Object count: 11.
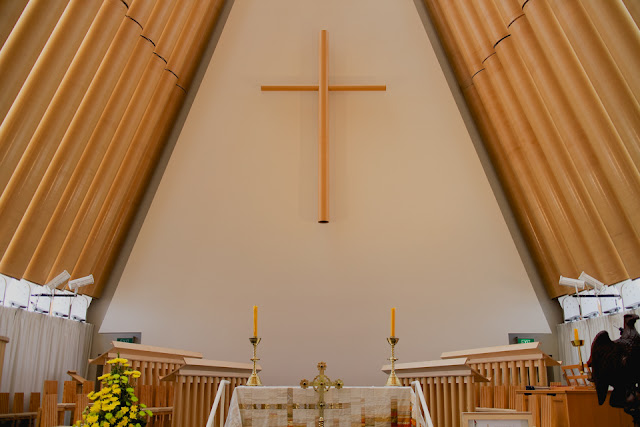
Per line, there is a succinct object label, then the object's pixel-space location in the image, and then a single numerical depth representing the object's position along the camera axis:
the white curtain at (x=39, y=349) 7.33
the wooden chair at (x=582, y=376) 4.95
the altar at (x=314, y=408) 4.16
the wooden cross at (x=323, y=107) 9.11
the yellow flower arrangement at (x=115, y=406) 3.98
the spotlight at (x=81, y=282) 7.79
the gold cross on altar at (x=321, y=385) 4.11
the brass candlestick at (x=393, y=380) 4.61
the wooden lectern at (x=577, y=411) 4.41
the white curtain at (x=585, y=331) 7.21
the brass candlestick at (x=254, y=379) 4.45
